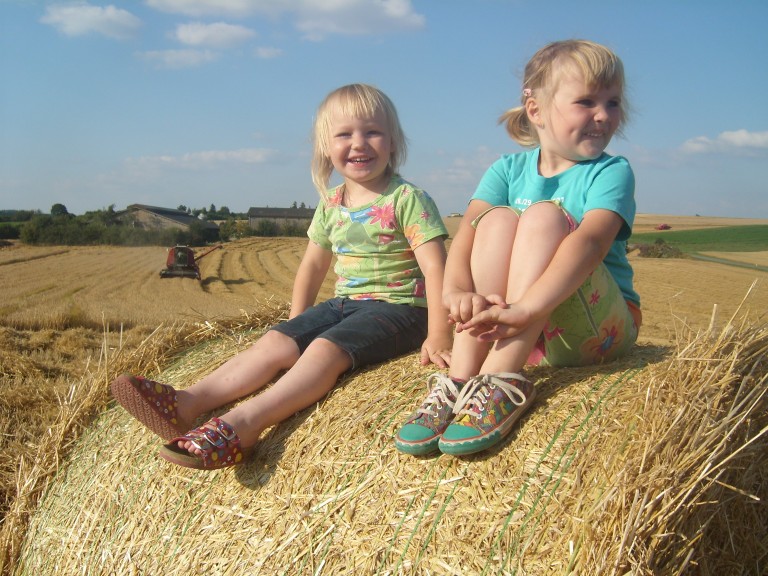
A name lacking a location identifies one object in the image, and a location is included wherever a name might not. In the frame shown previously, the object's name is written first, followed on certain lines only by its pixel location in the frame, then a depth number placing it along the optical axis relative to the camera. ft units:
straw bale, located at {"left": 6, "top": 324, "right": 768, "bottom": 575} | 5.58
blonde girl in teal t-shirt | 7.09
